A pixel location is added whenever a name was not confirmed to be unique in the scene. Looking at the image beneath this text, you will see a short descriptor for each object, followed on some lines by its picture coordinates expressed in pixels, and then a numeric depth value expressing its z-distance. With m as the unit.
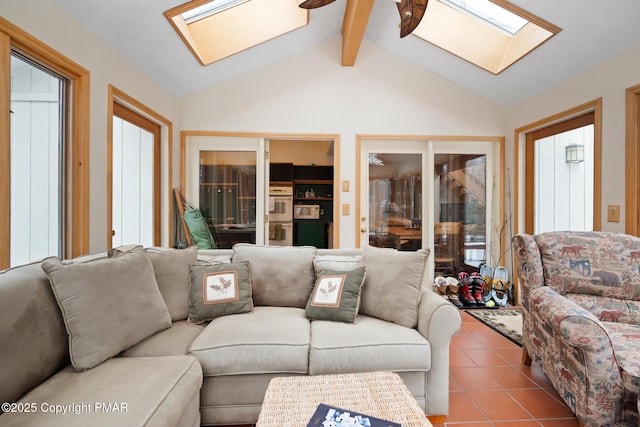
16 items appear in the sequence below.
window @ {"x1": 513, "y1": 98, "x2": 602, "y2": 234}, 2.80
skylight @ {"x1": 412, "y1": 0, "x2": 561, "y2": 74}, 3.15
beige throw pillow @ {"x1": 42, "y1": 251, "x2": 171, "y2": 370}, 1.43
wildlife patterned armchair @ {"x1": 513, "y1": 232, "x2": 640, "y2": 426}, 1.54
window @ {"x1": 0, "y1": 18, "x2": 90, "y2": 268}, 1.67
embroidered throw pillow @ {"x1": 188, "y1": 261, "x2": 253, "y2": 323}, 2.06
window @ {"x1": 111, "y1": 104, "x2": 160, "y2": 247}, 2.80
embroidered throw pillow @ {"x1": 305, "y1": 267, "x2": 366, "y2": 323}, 2.03
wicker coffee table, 1.14
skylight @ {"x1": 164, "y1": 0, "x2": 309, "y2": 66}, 3.12
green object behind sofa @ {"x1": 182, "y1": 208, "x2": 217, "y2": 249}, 3.64
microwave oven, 6.01
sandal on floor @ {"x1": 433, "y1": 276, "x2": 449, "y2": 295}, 4.05
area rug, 2.99
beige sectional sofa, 1.24
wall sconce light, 3.16
